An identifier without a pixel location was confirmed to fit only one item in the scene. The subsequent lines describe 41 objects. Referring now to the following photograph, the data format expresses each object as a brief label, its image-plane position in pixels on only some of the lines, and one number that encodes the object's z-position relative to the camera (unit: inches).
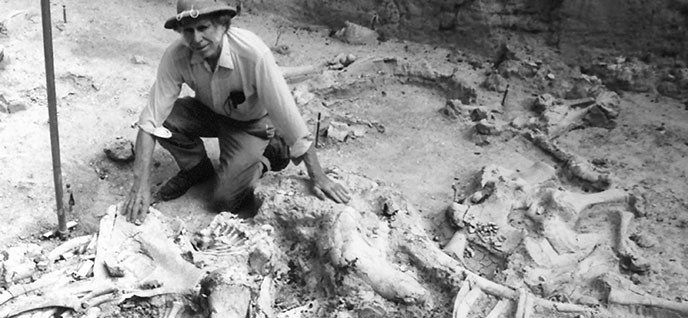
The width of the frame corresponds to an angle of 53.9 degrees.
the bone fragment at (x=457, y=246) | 146.0
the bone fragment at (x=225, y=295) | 113.1
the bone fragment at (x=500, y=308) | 121.6
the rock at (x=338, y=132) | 189.5
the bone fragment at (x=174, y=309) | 116.3
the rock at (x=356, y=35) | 245.3
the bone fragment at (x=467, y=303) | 121.0
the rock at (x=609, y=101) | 202.5
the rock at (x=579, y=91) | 213.6
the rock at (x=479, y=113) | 201.3
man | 132.1
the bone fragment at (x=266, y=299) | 117.8
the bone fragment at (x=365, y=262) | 123.2
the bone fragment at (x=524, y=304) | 121.5
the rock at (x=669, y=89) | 216.5
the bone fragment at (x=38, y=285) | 114.0
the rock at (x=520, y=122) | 199.9
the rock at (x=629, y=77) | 219.5
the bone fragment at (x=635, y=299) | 129.6
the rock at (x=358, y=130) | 194.4
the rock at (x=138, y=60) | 216.4
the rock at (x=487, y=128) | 195.2
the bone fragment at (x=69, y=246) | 126.5
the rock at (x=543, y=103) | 207.0
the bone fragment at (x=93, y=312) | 113.1
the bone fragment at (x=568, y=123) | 197.5
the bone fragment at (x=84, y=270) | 119.3
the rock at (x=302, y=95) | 202.6
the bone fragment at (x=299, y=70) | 214.5
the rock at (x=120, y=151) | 170.9
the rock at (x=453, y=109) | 205.5
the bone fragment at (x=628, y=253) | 148.2
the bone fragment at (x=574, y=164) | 176.6
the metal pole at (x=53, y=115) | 117.8
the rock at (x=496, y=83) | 219.6
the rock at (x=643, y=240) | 157.5
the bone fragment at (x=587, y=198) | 162.6
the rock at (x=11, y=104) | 182.9
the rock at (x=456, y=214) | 155.9
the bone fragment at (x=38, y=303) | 110.8
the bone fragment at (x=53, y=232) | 144.8
